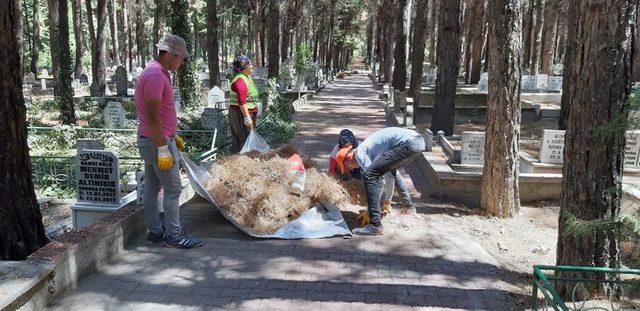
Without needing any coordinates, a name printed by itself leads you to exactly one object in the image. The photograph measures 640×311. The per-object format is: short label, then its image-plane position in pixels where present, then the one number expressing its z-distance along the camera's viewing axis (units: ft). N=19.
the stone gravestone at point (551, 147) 28.27
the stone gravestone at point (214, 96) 49.65
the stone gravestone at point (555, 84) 78.28
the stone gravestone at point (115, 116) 44.29
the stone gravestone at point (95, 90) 63.72
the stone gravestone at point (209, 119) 36.97
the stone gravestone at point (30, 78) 102.18
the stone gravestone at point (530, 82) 81.46
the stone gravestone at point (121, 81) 66.44
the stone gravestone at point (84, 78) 101.04
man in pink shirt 15.34
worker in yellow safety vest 25.57
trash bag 24.66
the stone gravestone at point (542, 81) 83.35
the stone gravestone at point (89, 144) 22.11
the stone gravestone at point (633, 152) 27.30
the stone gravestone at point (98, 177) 16.80
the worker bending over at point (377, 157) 18.71
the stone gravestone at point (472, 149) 28.30
